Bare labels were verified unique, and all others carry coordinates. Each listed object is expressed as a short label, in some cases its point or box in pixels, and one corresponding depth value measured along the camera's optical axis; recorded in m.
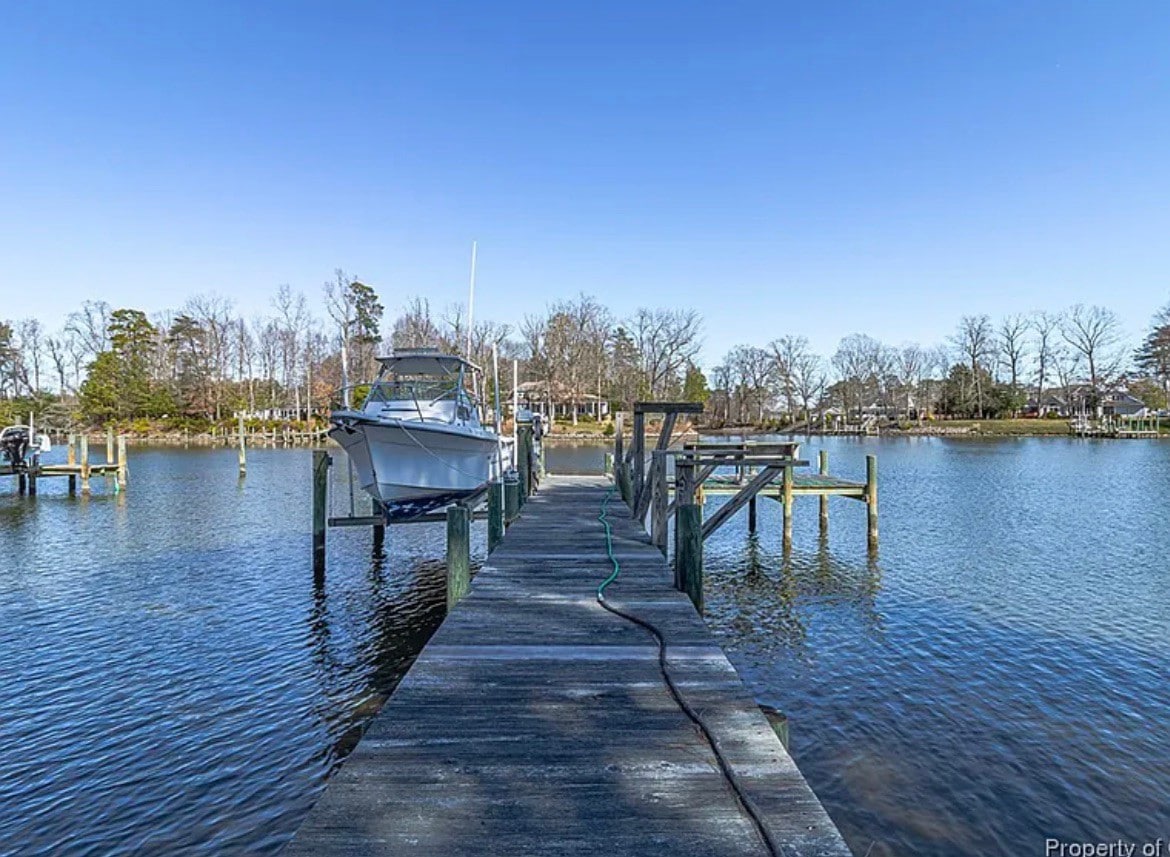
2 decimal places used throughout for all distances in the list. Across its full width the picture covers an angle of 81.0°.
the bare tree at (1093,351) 79.44
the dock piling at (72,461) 27.75
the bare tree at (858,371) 93.25
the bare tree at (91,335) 73.38
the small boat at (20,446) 27.67
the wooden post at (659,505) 9.39
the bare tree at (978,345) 85.81
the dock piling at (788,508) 16.22
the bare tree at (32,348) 73.00
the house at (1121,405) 80.25
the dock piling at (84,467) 26.64
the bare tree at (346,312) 69.56
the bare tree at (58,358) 75.75
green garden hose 2.75
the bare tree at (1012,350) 87.12
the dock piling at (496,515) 9.58
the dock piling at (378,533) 16.05
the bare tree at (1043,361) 87.50
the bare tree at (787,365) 93.31
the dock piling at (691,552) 6.66
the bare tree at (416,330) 71.06
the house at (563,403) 69.44
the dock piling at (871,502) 16.45
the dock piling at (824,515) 18.34
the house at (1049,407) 86.81
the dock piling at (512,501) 11.41
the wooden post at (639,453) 11.13
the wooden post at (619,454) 15.27
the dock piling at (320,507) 13.32
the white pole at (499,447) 16.89
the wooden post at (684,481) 12.29
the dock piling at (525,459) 16.11
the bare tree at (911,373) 95.12
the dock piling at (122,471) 27.66
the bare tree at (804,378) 94.81
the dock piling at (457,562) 7.12
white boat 14.59
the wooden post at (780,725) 3.91
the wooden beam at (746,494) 12.65
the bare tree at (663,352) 78.88
